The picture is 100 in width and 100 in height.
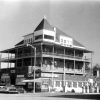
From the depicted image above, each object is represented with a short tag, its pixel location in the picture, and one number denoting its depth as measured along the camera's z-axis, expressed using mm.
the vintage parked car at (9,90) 44519
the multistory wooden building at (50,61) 56062
